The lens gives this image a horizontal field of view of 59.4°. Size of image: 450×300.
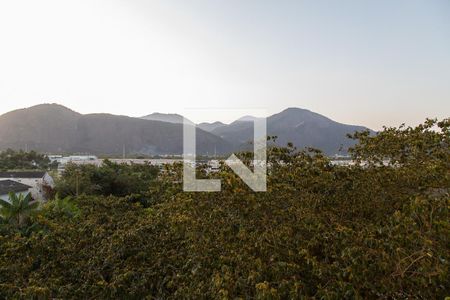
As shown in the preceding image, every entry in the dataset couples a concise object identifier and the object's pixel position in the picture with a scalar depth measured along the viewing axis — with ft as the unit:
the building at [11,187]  82.41
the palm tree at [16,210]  48.60
